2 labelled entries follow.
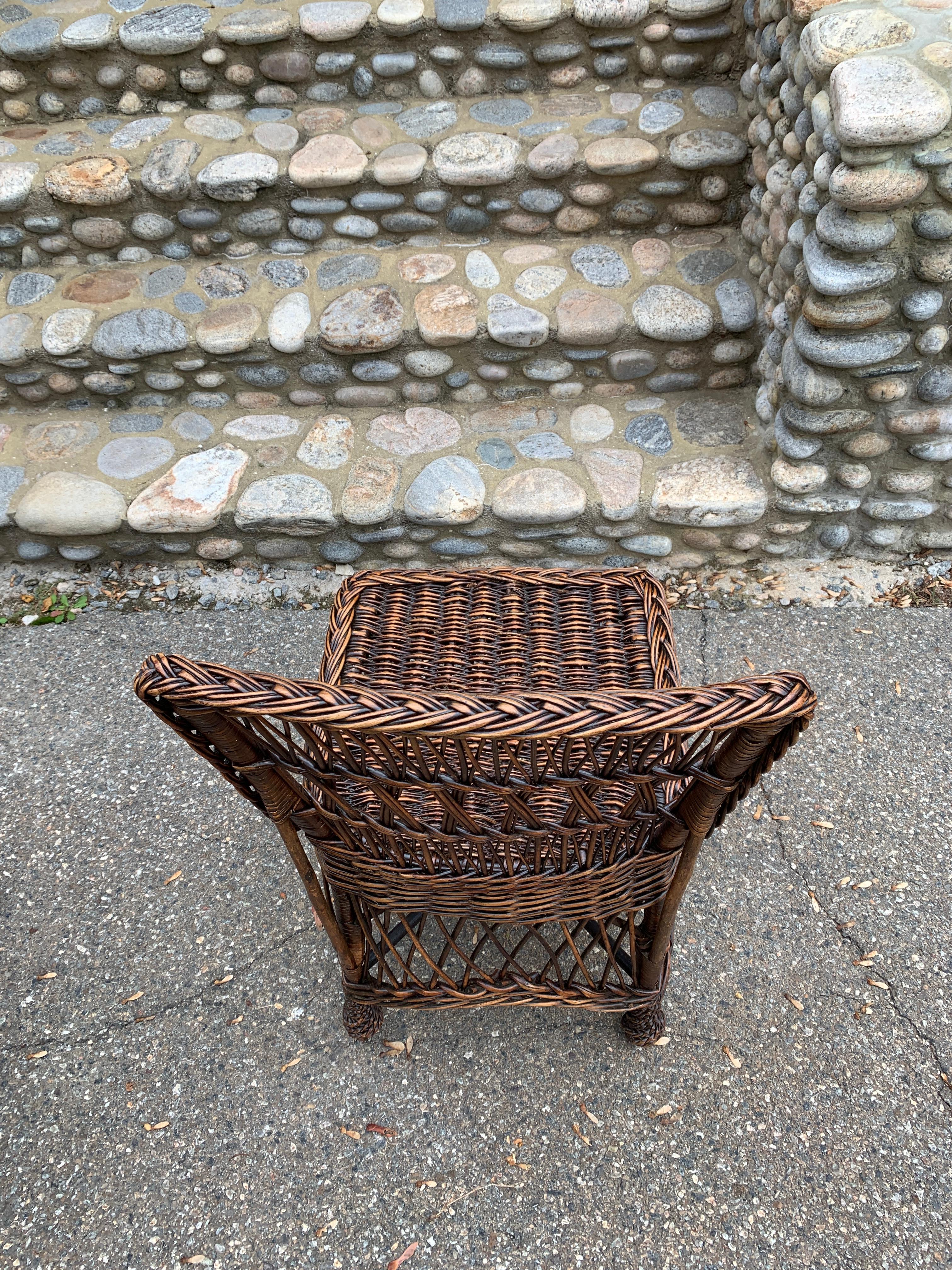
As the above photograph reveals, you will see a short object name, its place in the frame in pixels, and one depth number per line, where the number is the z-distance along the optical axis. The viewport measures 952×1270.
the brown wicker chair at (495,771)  0.87
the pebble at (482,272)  2.71
